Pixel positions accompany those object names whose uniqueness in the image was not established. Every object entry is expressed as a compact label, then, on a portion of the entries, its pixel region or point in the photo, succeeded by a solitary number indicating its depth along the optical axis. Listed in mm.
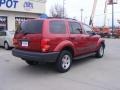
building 11506
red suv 3879
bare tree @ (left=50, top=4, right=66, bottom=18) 36641
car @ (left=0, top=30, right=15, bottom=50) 7935
